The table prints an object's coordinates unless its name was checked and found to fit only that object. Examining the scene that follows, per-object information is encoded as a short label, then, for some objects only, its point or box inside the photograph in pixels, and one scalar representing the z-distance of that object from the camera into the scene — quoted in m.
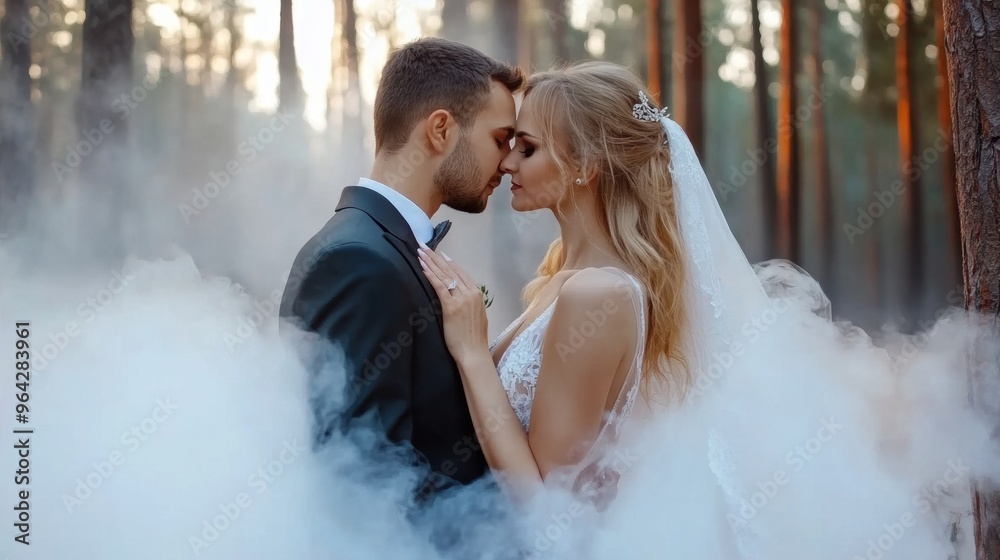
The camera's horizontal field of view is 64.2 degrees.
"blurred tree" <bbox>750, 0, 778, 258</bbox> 4.52
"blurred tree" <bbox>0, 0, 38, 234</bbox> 3.43
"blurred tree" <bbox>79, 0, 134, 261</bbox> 3.50
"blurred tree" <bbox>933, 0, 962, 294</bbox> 4.76
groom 1.77
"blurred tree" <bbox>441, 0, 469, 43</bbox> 4.07
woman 2.03
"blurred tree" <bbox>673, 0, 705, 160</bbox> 4.39
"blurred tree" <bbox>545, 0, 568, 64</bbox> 4.24
